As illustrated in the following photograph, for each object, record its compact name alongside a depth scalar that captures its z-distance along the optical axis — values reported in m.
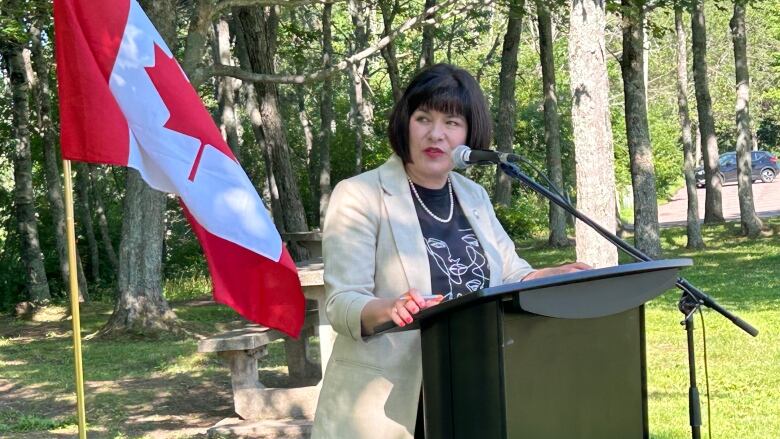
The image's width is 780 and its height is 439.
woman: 3.01
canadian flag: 4.41
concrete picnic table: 7.76
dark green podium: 2.49
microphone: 3.09
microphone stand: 3.17
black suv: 57.06
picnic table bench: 8.43
